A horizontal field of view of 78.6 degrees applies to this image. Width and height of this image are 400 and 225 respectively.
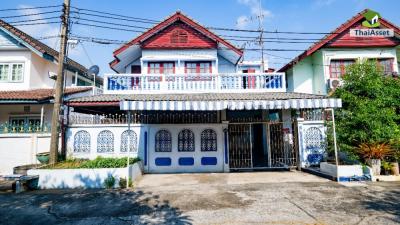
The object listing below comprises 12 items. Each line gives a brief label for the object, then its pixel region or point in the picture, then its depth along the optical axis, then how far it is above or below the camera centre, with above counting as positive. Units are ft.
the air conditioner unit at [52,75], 53.72 +13.50
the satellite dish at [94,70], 61.41 +16.76
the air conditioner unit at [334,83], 50.21 +10.47
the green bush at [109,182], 29.07 -5.47
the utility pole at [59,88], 33.63 +6.66
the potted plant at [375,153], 31.57 -2.57
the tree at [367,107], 32.60 +3.67
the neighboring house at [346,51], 51.75 +17.71
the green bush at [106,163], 30.81 -3.46
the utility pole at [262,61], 71.21 +21.82
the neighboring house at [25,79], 47.50 +12.89
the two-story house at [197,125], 36.60 +1.65
